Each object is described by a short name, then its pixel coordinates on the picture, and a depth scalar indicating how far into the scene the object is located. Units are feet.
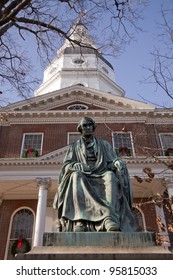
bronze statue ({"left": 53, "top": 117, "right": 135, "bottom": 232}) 12.67
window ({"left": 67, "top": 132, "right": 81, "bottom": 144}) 66.28
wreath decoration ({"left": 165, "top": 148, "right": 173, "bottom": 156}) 60.34
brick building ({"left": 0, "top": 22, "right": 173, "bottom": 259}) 53.93
